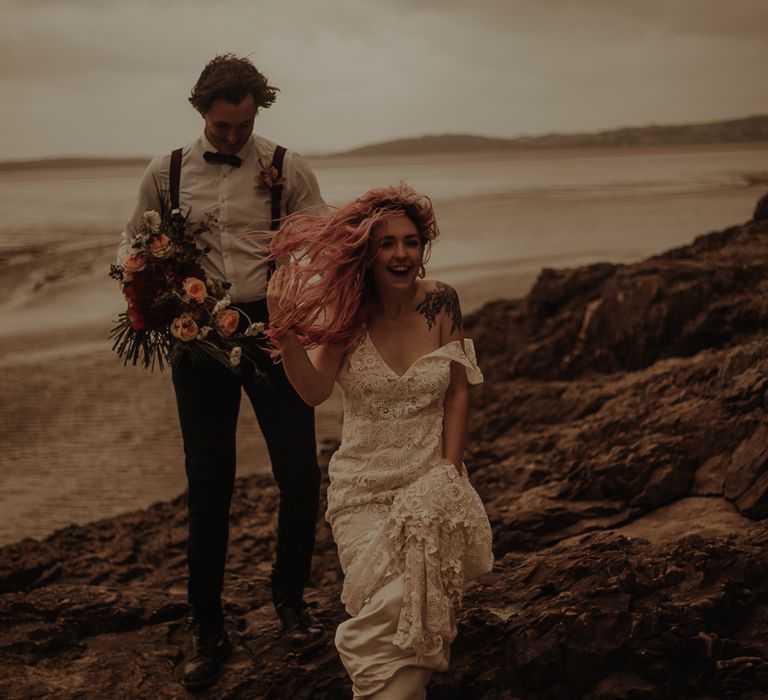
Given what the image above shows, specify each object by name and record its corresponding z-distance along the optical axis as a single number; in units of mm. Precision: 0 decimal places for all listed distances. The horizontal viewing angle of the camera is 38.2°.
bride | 3678
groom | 4453
